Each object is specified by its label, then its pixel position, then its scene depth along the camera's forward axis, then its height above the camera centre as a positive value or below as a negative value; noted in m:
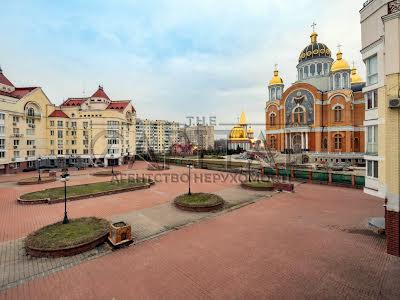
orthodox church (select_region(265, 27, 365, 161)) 35.50 +7.48
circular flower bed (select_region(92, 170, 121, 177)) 29.96 -3.31
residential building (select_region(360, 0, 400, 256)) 8.12 +1.90
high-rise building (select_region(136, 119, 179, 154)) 99.24 +8.97
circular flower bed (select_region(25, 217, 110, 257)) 8.48 -3.98
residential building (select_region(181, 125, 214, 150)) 105.95 +8.60
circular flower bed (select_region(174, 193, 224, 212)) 14.08 -3.83
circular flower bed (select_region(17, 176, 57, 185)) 23.66 -3.39
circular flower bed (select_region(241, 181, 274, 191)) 19.95 -3.70
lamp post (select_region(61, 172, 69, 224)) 11.29 -1.53
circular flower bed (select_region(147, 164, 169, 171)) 36.53 -3.16
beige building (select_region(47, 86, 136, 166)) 40.19 +3.70
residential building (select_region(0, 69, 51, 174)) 30.75 +4.68
